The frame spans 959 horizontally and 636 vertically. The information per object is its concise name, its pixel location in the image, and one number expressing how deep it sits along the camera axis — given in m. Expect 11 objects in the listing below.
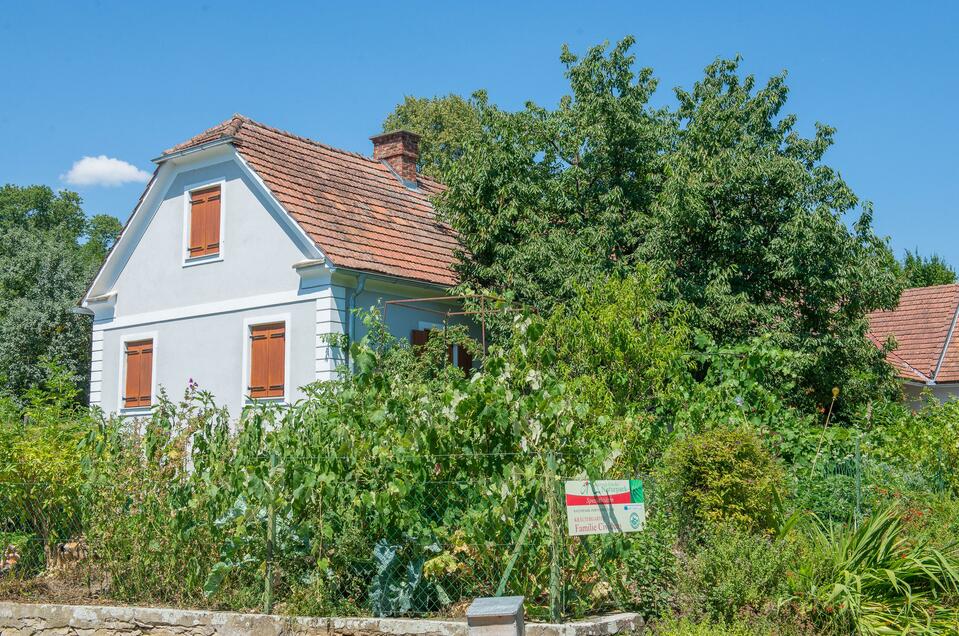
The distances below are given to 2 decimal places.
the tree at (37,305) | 33.84
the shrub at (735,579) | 6.82
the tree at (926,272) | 41.56
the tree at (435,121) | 34.80
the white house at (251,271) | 16.72
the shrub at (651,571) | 7.10
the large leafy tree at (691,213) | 15.40
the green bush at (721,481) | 7.68
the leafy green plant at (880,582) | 6.66
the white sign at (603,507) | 6.51
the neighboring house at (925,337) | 26.22
